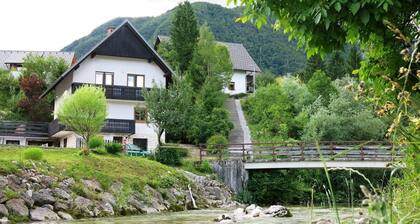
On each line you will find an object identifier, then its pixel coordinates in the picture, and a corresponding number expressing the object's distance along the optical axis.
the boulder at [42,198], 19.27
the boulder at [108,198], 21.61
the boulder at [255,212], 20.17
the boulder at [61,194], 20.34
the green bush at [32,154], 23.52
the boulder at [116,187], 22.91
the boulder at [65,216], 19.05
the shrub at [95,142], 30.20
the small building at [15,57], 79.08
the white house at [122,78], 41.38
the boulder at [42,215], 18.19
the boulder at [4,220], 16.65
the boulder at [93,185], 22.20
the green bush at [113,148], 29.98
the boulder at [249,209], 21.02
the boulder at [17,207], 17.73
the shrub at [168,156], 32.56
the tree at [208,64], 53.69
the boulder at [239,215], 18.81
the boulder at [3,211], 17.30
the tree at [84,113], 30.98
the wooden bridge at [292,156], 33.09
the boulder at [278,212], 20.39
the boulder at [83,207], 19.92
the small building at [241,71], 67.81
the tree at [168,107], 35.84
